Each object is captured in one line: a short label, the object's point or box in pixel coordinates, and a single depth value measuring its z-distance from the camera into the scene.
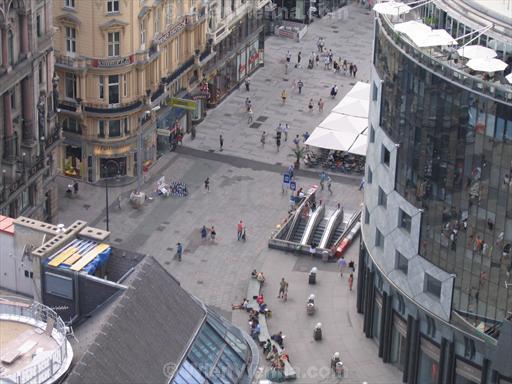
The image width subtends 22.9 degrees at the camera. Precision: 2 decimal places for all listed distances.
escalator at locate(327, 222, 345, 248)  122.44
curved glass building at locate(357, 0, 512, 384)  88.75
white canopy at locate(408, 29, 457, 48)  90.00
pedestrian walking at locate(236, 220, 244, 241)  123.62
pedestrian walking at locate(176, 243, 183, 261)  119.69
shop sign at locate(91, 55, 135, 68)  129.75
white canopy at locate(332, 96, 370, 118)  147.75
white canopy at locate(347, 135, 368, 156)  140.75
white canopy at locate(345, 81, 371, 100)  152.12
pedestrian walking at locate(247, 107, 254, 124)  154.06
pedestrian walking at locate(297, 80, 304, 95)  165.75
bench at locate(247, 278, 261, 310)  110.12
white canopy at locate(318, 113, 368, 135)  144.38
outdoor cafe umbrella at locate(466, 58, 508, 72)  86.12
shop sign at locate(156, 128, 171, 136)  138.50
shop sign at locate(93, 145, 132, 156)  133.50
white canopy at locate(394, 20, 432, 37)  91.88
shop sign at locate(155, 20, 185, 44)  136.38
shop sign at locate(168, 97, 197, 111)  140.12
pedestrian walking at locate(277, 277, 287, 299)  111.62
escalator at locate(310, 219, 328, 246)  123.12
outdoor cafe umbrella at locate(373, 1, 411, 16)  96.81
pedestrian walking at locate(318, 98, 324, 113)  158.12
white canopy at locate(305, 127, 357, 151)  141.50
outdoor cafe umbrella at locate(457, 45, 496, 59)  88.00
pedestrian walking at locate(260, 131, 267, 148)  147.25
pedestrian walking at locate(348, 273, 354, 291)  113.31
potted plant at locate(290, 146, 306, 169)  141.12
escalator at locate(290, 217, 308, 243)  123.44
